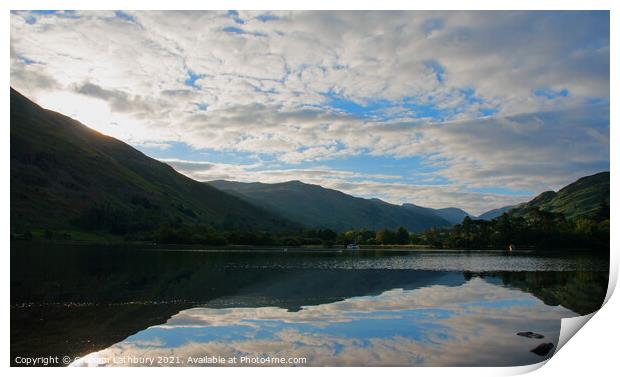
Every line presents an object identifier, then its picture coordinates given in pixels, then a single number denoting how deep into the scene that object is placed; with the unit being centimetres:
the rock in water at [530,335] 2711
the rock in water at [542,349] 2448
